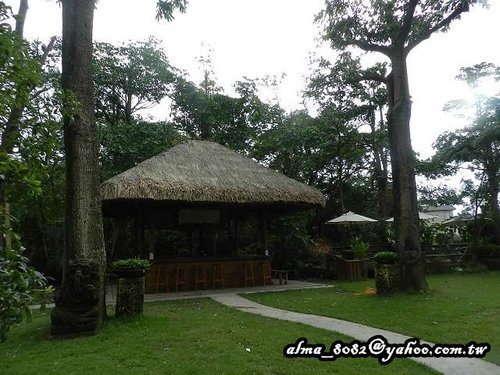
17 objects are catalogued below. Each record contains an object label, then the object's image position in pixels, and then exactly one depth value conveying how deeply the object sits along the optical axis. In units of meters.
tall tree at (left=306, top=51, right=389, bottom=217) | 10.88
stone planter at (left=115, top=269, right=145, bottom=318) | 6.51
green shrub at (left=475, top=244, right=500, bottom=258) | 14.66
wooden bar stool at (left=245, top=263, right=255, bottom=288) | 11.48
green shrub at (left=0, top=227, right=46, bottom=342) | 1.89
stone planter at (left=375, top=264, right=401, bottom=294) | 8.95
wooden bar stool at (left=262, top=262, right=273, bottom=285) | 11.61
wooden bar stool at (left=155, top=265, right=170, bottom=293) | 10.38
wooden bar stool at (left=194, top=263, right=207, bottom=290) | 10.87
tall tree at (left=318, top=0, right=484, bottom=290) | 9.07
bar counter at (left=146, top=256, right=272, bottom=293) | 10.45
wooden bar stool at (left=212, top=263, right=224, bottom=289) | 11.09
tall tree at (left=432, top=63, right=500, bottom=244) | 15.17
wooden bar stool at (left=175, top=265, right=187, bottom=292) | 10.59
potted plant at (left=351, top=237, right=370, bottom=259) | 13.20
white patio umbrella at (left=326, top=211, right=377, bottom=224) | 14.07
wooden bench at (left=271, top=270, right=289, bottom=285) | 11.88
